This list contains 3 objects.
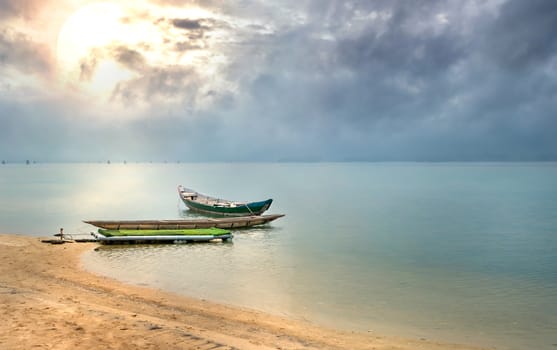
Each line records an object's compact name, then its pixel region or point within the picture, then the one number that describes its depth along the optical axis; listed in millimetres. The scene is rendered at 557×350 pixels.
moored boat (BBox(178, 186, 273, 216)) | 49219
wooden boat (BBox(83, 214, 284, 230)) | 36500
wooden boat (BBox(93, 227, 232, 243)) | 32625
